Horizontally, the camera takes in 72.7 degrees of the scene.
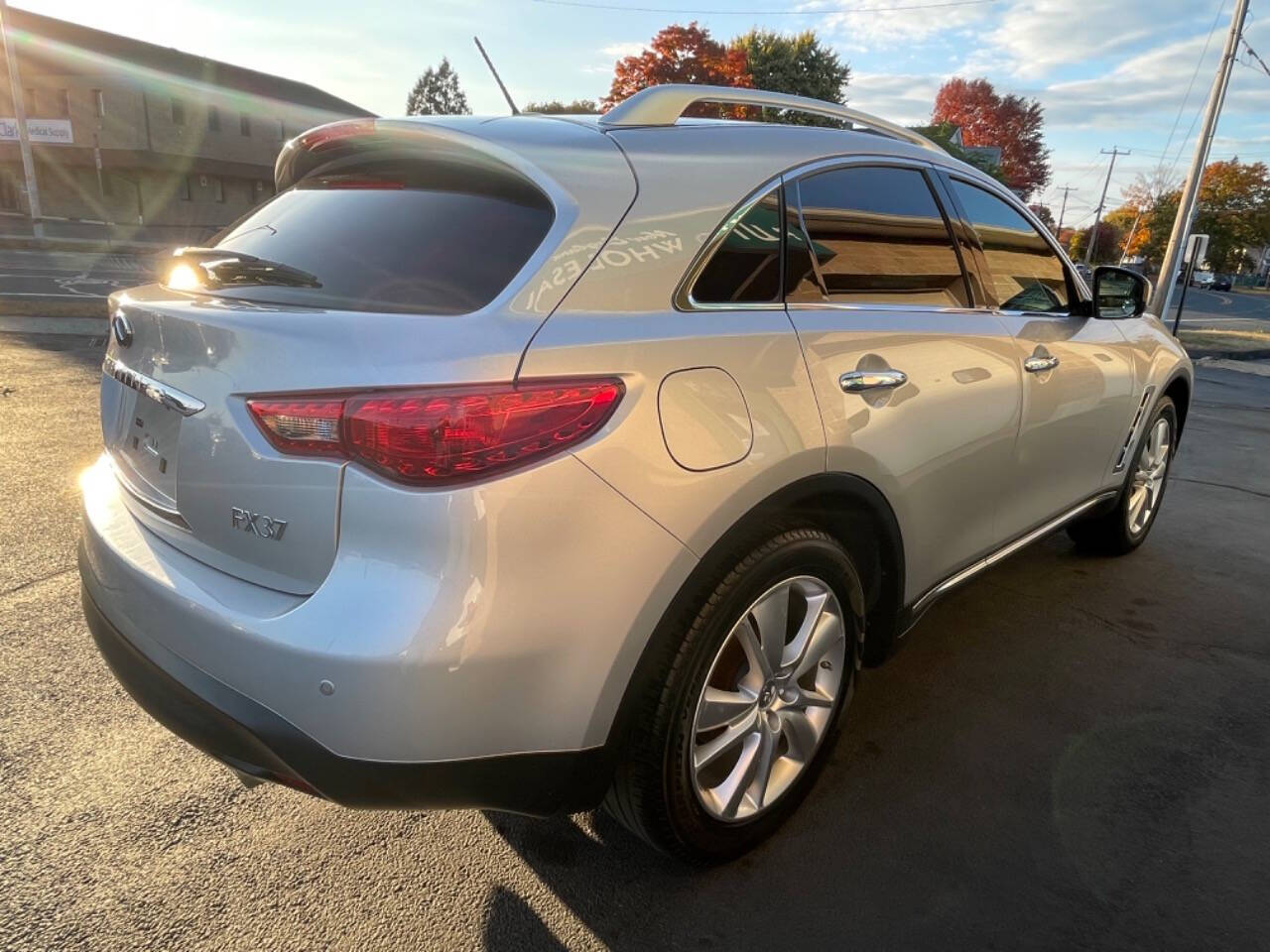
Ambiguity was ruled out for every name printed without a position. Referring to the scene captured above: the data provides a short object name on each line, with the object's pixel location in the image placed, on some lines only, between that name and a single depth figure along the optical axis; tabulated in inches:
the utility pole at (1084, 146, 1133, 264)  2691.9
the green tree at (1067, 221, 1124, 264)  2967.5
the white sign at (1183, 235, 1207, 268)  666.2
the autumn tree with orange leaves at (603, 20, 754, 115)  1446.9
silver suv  60.1
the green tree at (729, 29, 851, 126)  1449.3
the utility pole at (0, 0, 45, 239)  948.9
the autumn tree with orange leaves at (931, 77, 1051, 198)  2770.7
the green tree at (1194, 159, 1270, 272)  2731.3
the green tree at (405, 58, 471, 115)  2962.6
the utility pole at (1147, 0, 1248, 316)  648.3
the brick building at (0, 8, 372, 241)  1579.7
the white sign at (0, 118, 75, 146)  1551.4
